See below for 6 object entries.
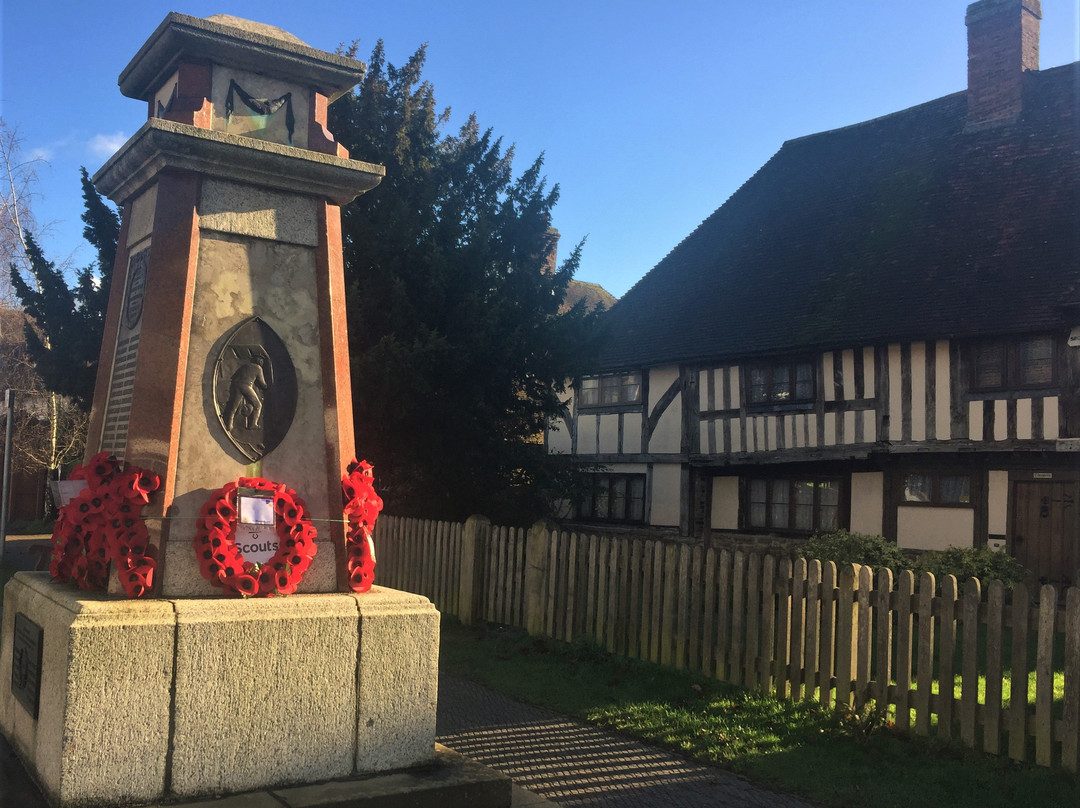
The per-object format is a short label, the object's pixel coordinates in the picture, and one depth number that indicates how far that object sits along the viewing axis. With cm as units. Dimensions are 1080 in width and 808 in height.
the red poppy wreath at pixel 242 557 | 426
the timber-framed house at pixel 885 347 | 1573
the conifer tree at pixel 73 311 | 1503
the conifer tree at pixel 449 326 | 1312
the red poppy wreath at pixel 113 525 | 412
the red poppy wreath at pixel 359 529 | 471
